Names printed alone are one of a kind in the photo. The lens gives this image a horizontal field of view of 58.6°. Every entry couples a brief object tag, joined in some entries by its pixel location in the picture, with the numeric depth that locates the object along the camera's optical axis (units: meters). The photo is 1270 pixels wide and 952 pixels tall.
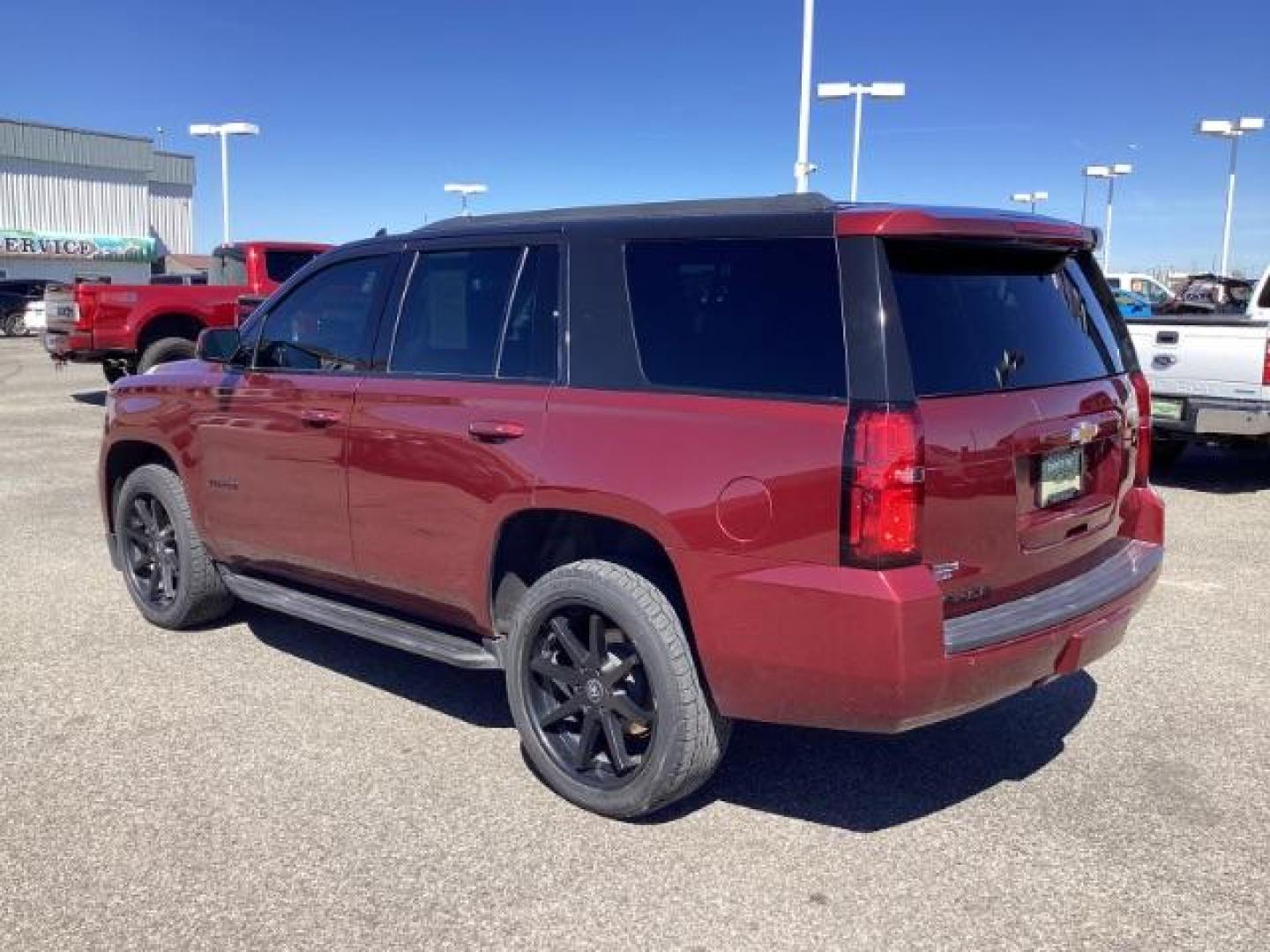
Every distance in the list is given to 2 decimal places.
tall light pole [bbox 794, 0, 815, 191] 19.53
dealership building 53.28
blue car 18.35
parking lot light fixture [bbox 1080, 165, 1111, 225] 44.97
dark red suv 2.97
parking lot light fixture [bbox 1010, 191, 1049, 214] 50.16
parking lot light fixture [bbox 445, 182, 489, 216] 45.09
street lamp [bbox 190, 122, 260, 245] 35.94
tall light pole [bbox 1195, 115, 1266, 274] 32.75
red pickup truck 14.09
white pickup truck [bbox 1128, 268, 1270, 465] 8.38
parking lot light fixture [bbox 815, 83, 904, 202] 24.14
